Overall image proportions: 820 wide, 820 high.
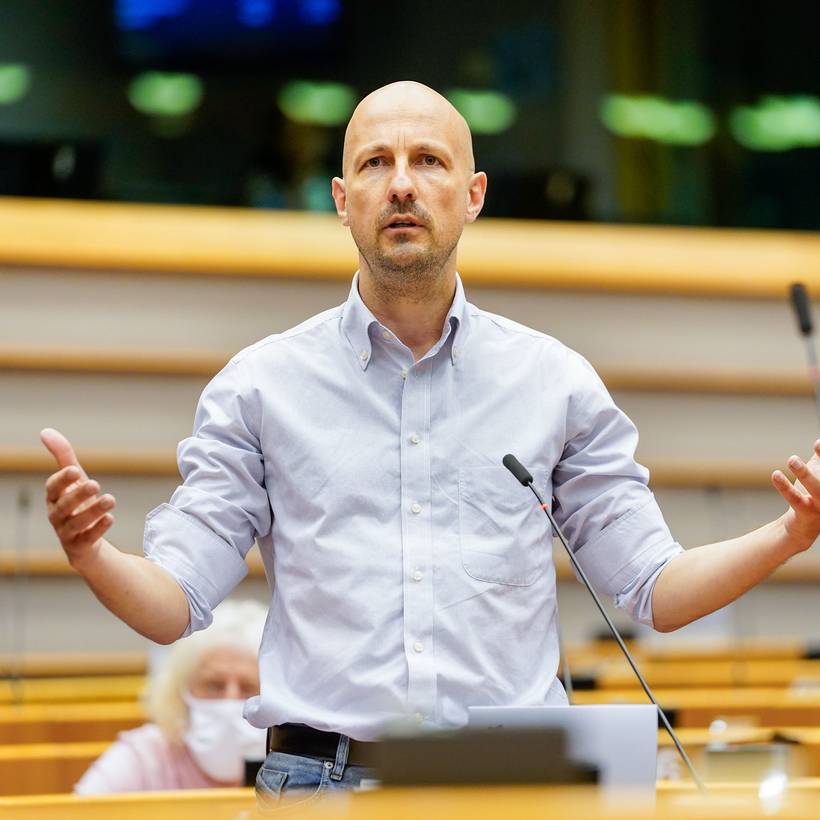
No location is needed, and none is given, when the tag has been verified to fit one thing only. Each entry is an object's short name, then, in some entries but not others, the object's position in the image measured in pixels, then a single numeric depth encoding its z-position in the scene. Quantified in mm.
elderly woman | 7270
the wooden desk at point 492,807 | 5604
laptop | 6017
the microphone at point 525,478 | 6235
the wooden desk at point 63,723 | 7830
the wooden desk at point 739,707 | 8383
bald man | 6225
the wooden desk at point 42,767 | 7249
